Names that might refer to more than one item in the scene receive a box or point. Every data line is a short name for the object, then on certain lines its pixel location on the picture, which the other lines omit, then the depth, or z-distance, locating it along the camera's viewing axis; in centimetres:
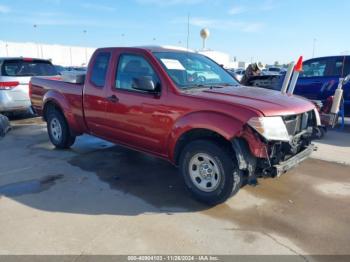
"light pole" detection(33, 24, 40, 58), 6014
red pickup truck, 348
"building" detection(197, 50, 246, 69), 7150
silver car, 868
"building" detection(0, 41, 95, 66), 5606
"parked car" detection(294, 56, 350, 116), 834
